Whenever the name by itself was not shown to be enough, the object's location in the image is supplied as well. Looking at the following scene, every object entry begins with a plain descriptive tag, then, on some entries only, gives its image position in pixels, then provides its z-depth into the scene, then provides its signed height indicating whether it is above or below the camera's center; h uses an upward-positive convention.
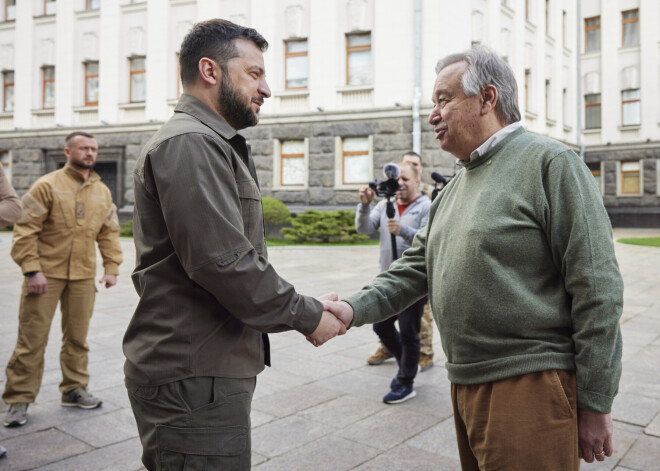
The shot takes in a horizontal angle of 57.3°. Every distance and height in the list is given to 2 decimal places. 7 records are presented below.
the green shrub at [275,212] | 19.20 +0.84
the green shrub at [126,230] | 20.89 +0.25
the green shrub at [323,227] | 18.73 +0.36
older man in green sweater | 1.95 -0.21
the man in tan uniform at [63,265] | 4.42 -0.22
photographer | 4.85 +0.00
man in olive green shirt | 1.90 -0.19
